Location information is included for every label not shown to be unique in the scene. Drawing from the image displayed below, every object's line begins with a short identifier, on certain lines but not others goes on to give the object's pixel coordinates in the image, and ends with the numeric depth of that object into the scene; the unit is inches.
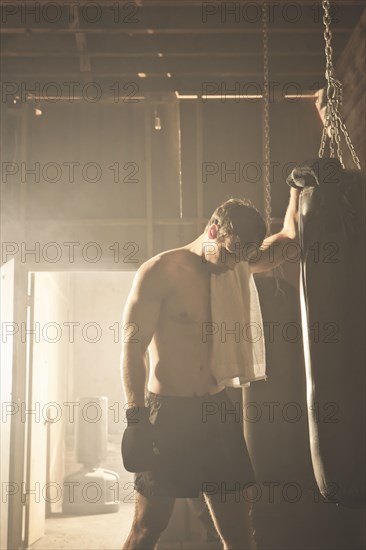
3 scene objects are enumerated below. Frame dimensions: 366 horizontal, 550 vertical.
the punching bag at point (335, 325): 79.0
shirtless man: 105.7
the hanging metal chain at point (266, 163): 169.0
